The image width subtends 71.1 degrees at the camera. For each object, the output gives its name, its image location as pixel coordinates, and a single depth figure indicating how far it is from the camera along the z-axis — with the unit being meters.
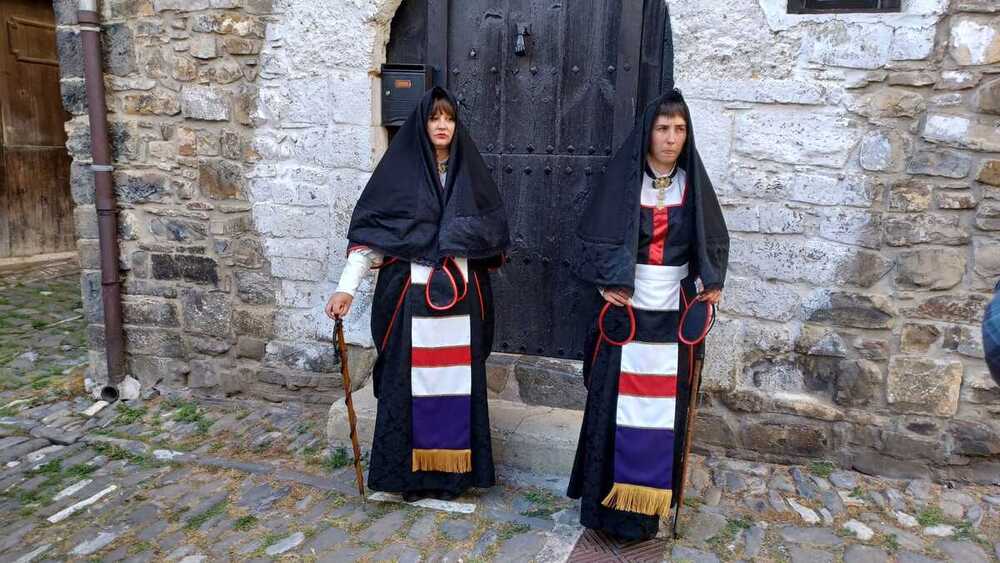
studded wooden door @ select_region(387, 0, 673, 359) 3.45
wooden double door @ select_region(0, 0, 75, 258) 7.25
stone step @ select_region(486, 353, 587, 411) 3.64
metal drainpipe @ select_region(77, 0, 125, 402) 3.94
